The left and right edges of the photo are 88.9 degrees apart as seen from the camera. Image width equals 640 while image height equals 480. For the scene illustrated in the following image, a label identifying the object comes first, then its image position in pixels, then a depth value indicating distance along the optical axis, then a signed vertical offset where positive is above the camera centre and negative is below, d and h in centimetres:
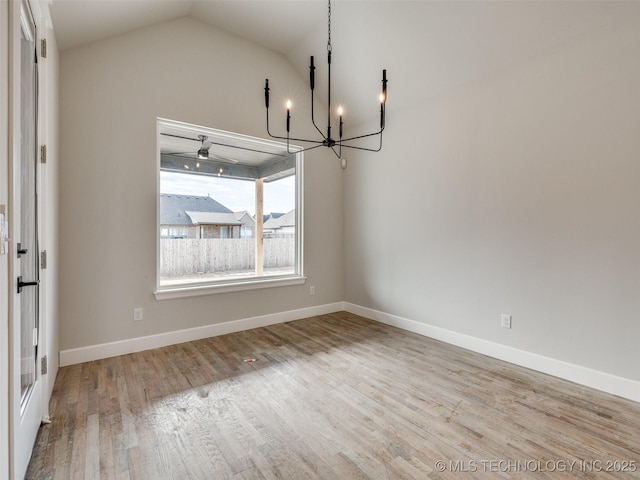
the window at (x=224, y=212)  362 +37
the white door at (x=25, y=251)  135 -4
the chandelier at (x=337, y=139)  226 +123
